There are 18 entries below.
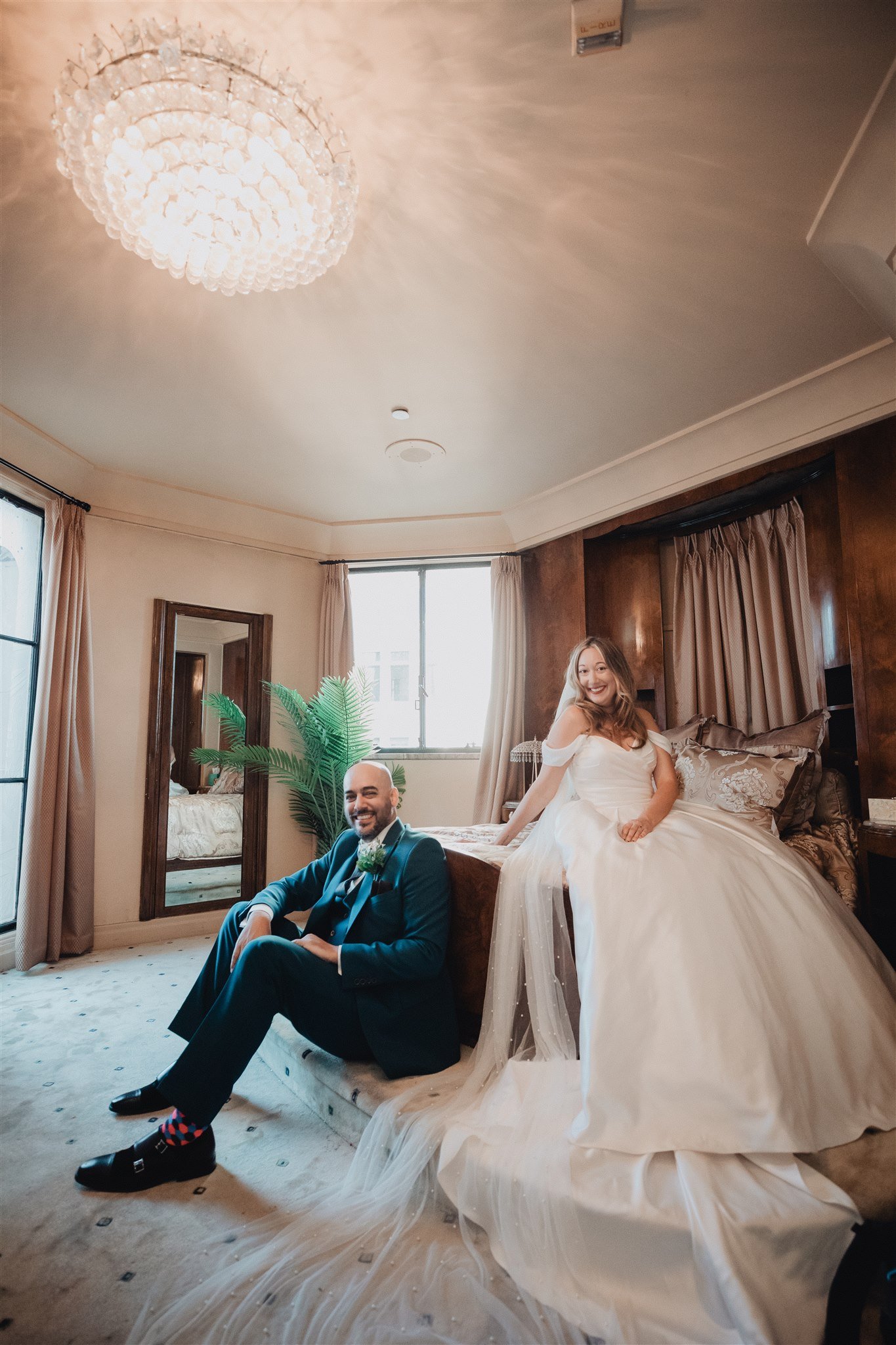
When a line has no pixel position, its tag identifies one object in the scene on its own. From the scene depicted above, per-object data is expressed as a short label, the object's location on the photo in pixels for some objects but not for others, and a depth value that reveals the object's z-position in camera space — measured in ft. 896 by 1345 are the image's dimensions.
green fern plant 17.29
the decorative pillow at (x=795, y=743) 10.94
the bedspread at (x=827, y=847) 9.89
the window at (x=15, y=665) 14.01
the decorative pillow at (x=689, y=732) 13.61
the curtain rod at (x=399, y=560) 19.27
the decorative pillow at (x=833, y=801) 11.18
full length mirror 16.47
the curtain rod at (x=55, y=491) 13.66
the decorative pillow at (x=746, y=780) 10.62
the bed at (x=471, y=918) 8.37
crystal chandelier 6.07
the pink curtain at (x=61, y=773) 13.80
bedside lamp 16.58
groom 6.63
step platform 7.28
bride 4.84
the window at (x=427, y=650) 19.34
